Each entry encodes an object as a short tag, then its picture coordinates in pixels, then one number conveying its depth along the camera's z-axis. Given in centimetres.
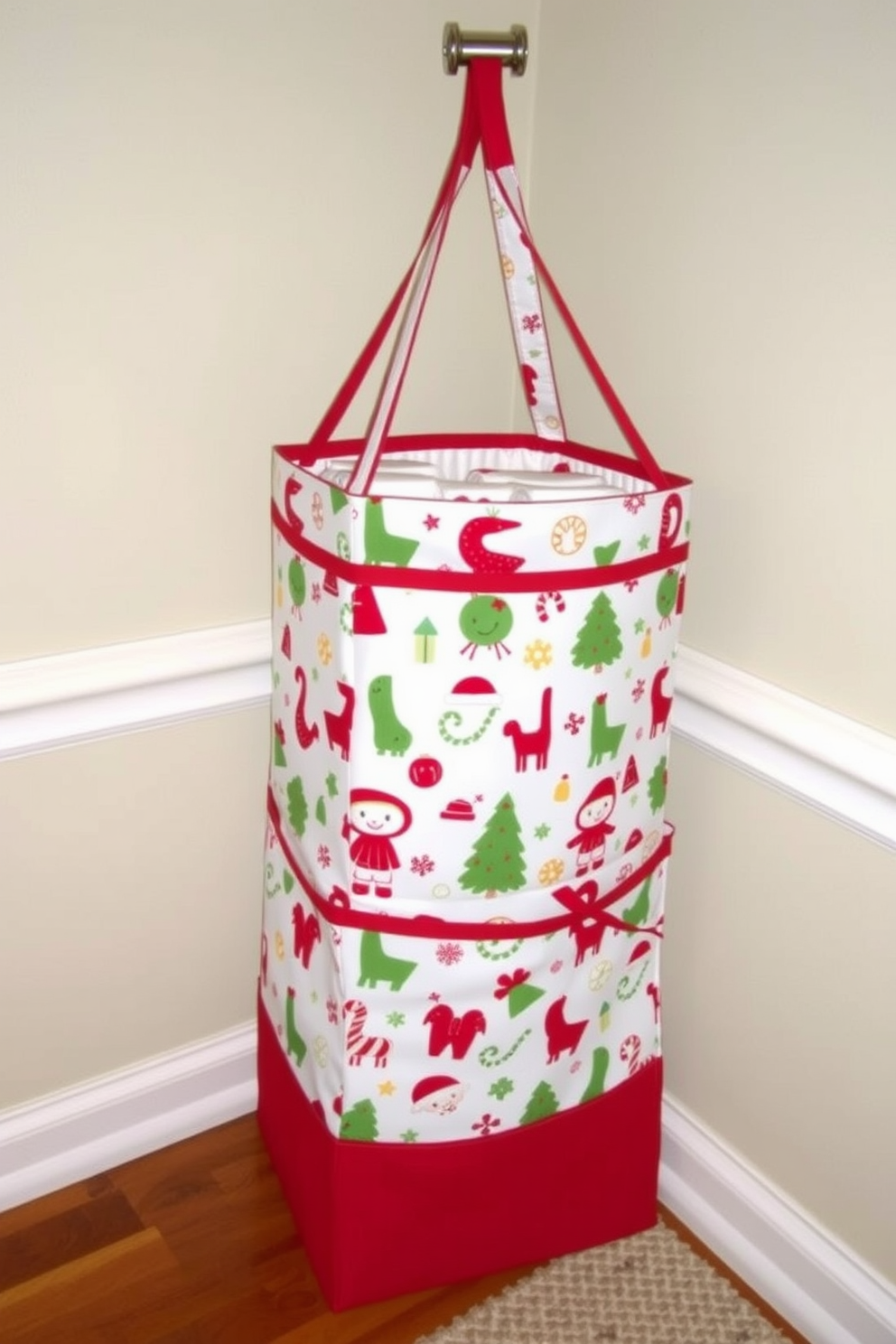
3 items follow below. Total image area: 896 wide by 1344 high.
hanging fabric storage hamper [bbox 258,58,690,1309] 103
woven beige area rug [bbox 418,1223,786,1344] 127
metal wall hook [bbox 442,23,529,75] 108
